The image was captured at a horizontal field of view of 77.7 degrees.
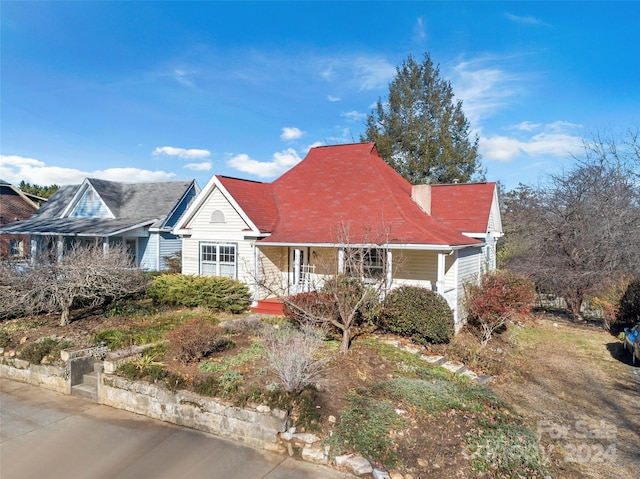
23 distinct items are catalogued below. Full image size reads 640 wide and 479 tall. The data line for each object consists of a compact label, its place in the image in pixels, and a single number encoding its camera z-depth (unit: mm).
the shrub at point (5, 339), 9357
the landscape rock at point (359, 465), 5043
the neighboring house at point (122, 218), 22728
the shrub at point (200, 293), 14688
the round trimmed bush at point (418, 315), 10562
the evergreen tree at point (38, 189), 51344
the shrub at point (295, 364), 6430
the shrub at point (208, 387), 6523
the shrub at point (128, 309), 12641
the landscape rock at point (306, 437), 5566
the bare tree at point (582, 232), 17500
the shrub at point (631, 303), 14500
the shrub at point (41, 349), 8508
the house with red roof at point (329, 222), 14219
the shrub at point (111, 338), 9109
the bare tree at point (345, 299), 9039
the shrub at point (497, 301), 11773
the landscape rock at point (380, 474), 4895
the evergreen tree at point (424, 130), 30969
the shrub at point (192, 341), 7980
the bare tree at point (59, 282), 10969
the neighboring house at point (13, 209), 29062
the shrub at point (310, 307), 9805
